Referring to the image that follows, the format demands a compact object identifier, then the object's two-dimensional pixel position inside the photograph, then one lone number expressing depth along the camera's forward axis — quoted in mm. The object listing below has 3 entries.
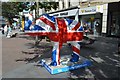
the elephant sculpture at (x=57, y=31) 3008
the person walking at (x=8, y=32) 10117
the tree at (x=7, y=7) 9297
